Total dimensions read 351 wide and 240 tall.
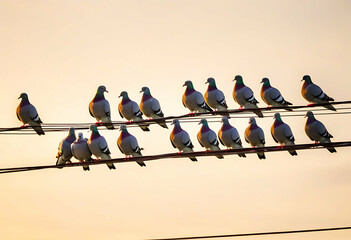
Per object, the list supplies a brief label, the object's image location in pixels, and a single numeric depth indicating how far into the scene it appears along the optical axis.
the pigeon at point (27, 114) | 30.81
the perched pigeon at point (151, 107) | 31.75
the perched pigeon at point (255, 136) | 30.11
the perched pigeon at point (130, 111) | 31.30
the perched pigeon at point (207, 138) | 30.47
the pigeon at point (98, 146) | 29.16
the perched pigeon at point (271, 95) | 31.12
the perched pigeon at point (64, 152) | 29.89
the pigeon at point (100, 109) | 30.95
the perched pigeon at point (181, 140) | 30.53
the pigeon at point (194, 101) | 31.64
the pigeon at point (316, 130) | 28.75
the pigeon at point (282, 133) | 29.75
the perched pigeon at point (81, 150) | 28.88
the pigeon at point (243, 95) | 32.00
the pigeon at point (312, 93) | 30.42
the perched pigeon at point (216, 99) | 31.75
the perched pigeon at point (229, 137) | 30.44
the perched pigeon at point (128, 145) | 29.89
